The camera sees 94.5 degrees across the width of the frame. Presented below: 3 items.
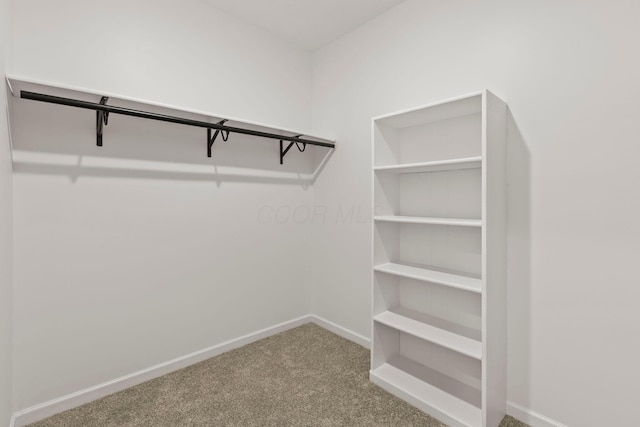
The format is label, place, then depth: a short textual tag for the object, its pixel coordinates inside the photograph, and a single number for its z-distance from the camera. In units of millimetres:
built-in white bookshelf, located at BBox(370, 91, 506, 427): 1535
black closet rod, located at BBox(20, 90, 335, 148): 1418
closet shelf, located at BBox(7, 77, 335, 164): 1428
